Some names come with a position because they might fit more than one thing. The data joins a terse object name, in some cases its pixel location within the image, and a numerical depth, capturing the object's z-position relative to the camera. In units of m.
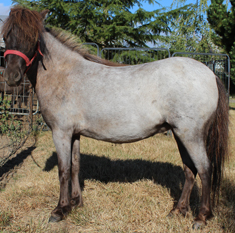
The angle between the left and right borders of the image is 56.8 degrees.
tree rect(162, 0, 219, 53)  10.62
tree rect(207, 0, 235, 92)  14.18
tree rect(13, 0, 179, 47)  11.13
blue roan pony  2.34
